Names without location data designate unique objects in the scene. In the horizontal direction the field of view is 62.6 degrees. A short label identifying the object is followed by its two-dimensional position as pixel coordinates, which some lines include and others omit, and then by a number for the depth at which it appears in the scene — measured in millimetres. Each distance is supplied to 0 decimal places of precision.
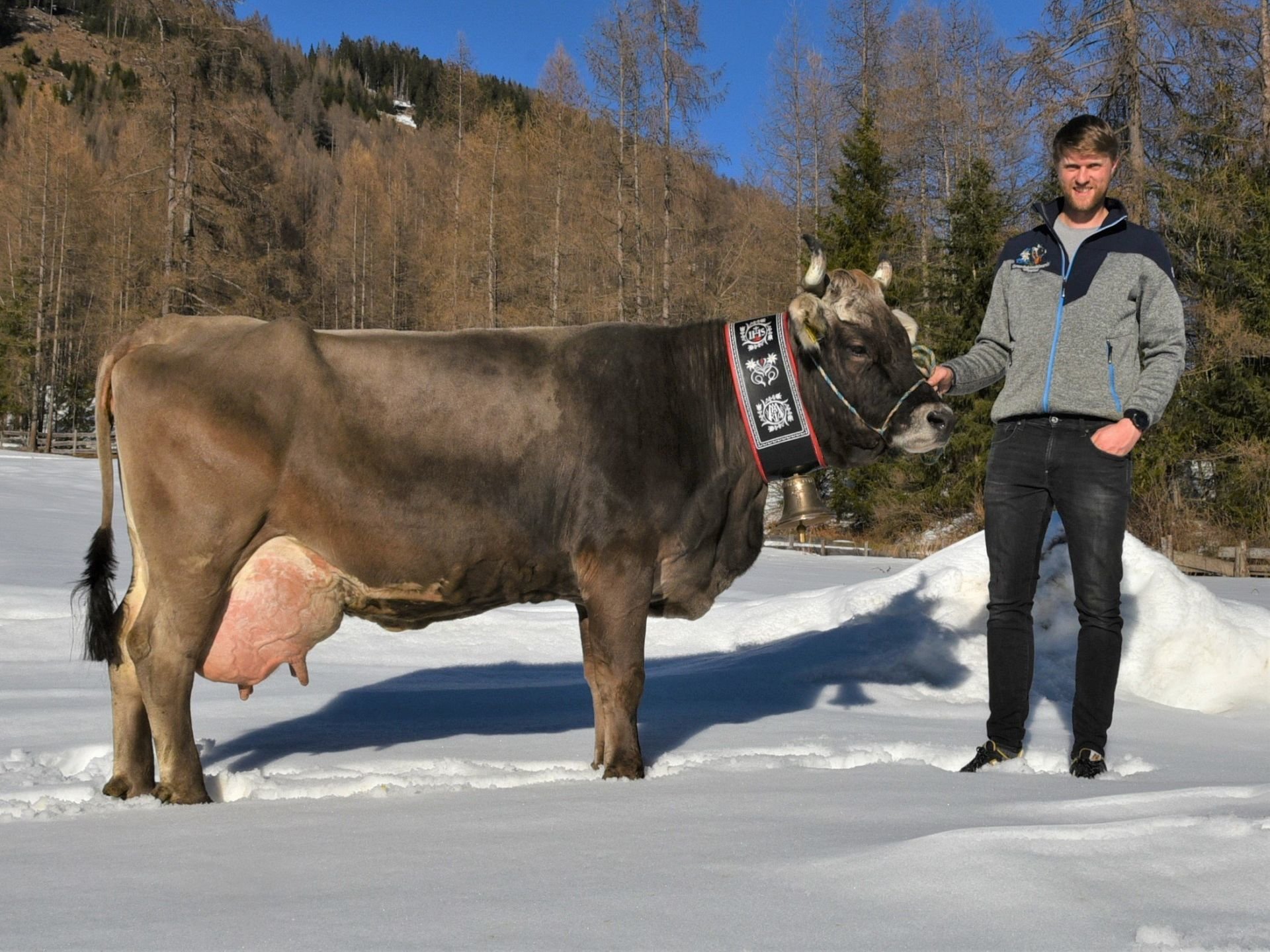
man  3828
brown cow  3615
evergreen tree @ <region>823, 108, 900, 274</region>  25578
